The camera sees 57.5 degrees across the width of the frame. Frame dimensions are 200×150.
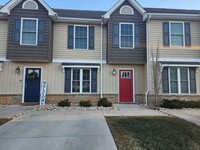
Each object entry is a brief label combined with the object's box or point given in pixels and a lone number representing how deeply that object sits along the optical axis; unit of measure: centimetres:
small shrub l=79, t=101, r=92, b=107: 1083
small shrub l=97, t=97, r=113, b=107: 1068
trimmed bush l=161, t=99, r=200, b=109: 1038
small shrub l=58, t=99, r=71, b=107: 1081
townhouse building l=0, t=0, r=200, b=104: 1224
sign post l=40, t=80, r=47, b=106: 1220
